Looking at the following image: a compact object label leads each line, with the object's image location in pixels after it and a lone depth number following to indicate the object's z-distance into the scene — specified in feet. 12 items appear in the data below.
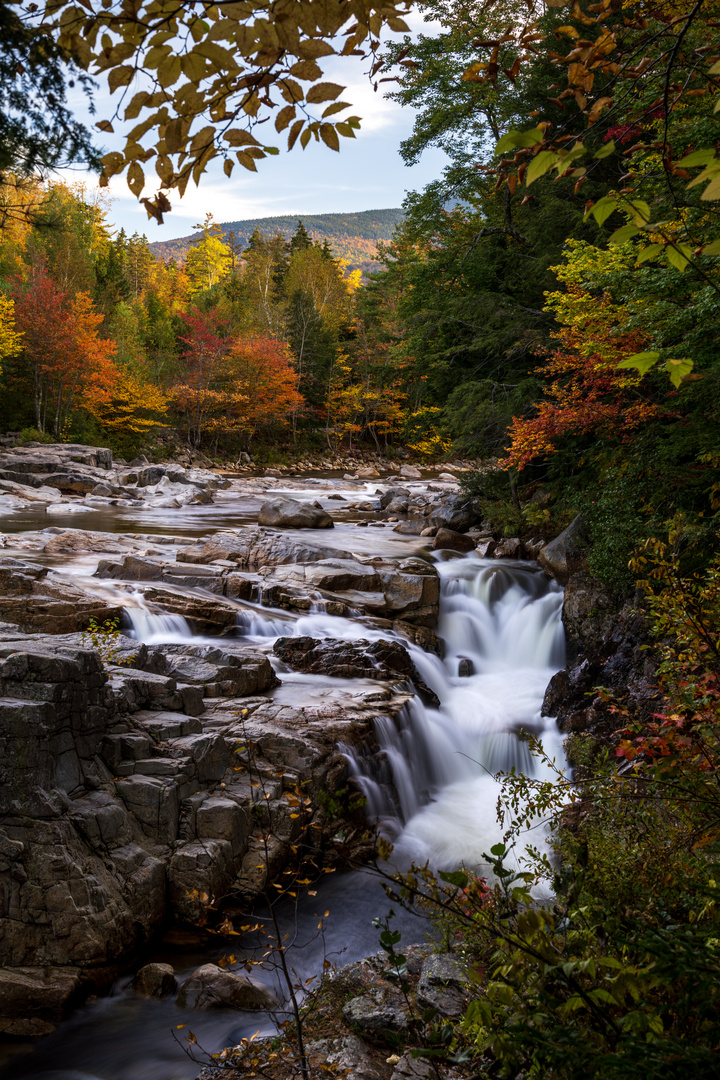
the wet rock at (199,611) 30.91
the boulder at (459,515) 59.11
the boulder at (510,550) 48.26
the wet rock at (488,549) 49.25
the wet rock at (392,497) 80.07
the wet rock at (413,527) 60.92
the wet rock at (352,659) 28.45
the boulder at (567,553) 39.34
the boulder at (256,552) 41.29
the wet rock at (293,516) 59.31
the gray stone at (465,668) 33.99
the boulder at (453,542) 52.29
